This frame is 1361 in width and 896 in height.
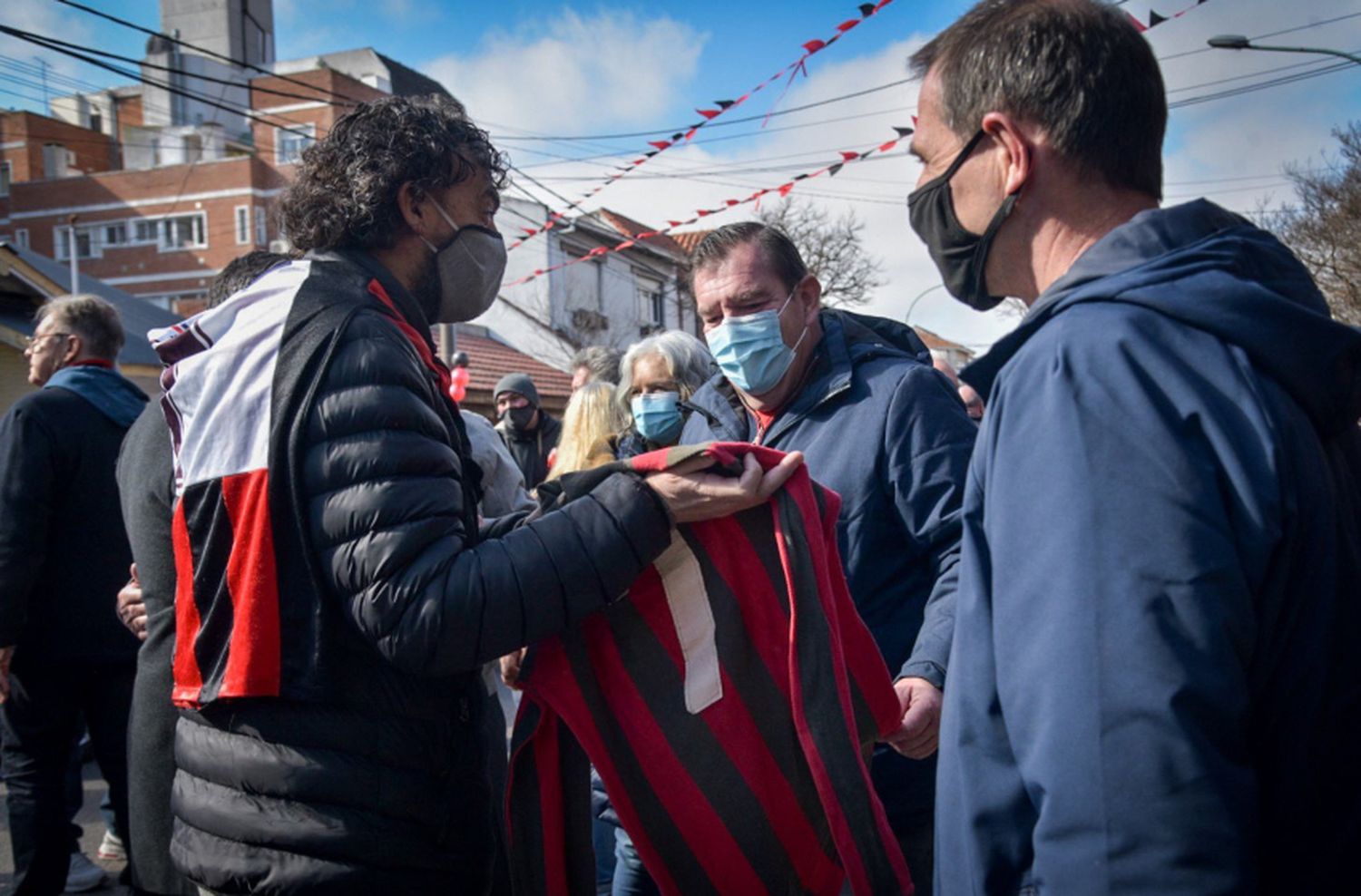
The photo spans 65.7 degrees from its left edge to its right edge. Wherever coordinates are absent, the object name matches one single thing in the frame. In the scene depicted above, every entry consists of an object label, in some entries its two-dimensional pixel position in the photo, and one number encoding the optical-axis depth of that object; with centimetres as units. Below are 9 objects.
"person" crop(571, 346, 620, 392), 539
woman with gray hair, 392
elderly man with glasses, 388
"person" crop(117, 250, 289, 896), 259
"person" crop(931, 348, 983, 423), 573
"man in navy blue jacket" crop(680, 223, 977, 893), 228
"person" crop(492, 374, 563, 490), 811
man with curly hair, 169
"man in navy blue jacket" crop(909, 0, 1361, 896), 102
